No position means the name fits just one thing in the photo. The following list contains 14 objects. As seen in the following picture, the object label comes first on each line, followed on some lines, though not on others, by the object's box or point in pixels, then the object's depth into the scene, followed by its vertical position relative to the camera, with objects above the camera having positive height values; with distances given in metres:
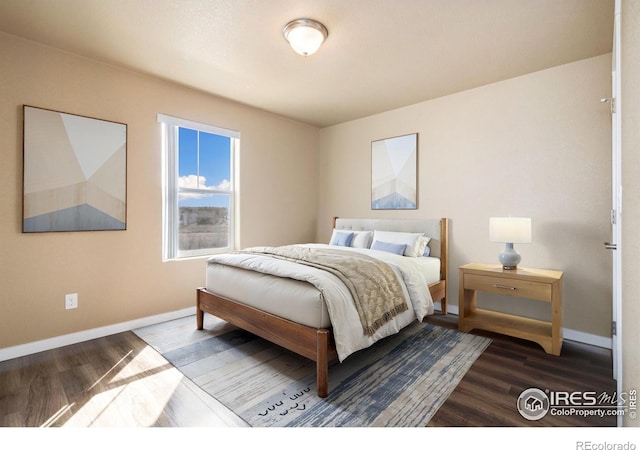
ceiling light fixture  2.22 +1.42
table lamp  2.75 -0.06
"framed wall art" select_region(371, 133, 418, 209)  3.94 +0.72
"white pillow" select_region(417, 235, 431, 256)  3.52 -0.20
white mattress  2.02 -0.51
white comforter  2.01 -0.48
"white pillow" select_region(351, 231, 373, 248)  3.89 -0.16
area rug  1.75 -1.05
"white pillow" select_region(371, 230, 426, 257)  3.44 -0.15
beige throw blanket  2.18 -0.42
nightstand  2.52 -0.60
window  3.42 +0.46
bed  2.01 -0.54
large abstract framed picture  2.54 +0.48
